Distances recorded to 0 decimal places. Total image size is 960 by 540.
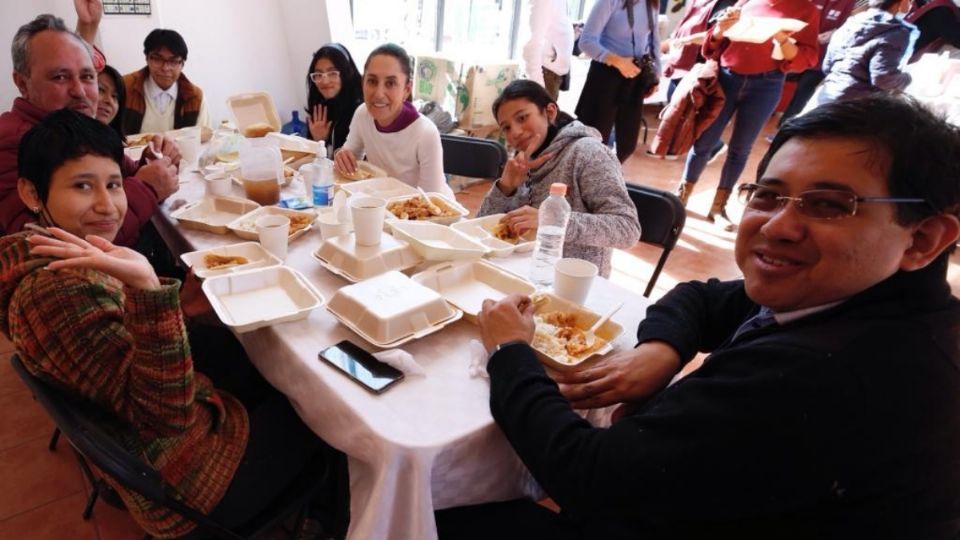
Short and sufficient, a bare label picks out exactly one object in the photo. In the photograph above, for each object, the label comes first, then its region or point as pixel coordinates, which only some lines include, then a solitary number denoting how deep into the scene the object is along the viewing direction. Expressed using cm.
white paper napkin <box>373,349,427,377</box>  99
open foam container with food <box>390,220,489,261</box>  139
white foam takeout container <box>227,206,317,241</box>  157
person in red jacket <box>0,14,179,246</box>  166
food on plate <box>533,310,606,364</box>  107
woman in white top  234
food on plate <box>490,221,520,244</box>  163
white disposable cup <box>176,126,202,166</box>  236
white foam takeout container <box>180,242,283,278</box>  135
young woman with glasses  287
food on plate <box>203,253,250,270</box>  138
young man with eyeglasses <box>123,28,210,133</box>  297
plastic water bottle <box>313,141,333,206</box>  190
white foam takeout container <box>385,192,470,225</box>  171
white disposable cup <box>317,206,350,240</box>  153
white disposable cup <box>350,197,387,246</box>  135
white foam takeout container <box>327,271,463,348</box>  106
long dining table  84
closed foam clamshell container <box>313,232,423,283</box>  133
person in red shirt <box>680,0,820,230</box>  317
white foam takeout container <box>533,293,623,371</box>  103
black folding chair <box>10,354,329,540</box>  78
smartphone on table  95
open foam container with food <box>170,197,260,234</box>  164
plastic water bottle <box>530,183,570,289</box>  141
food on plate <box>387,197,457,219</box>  173
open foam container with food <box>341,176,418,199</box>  203
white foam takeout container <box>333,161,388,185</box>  225
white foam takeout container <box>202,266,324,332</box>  113
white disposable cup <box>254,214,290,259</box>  143
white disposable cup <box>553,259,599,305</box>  122
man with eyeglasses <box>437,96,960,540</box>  62
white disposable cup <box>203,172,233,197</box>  185
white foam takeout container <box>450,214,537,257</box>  154
